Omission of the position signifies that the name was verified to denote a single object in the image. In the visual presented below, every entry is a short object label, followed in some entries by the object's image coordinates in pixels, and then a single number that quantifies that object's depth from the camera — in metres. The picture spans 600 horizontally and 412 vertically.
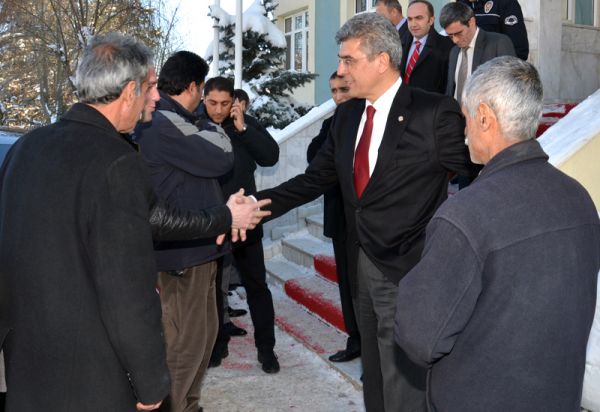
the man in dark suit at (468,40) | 5.91
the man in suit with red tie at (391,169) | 3.18
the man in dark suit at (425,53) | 6.09
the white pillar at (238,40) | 10.55
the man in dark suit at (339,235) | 5.06
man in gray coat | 1.81
